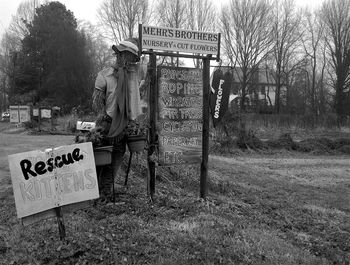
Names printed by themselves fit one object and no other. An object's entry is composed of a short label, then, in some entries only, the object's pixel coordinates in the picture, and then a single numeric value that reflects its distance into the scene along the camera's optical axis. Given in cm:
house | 4712
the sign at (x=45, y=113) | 2284
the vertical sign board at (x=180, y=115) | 562
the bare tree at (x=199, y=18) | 4444
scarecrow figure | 524
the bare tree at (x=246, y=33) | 4509
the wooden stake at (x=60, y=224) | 394
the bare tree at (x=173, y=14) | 4341
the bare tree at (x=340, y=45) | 4334
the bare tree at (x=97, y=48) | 4081
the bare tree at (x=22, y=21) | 4681
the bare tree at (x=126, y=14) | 4406
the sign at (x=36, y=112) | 2330
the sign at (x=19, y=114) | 2405
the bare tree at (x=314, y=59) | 4728
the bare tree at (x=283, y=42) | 4691
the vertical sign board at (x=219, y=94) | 615
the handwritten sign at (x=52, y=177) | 371
